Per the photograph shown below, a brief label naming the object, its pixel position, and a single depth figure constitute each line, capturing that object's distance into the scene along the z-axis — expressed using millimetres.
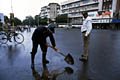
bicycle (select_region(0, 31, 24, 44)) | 7272
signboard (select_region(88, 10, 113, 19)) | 38469
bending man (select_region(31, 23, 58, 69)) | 3242
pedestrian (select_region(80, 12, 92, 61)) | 4011
